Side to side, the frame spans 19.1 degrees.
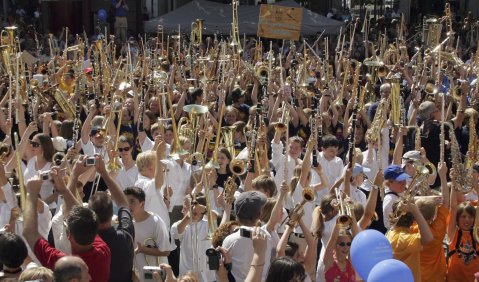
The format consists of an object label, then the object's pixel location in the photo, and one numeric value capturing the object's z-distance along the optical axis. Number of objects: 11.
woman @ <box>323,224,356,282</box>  9.35
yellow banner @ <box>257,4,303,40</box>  26.51
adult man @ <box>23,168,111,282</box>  7.85
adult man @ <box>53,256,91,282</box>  7.16
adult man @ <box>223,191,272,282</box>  8.53
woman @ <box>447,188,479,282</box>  9.95
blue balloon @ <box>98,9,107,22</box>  38.42
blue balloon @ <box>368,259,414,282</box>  7.53
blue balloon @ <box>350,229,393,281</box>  8.35
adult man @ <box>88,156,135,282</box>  8.41
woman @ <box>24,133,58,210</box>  11.75
